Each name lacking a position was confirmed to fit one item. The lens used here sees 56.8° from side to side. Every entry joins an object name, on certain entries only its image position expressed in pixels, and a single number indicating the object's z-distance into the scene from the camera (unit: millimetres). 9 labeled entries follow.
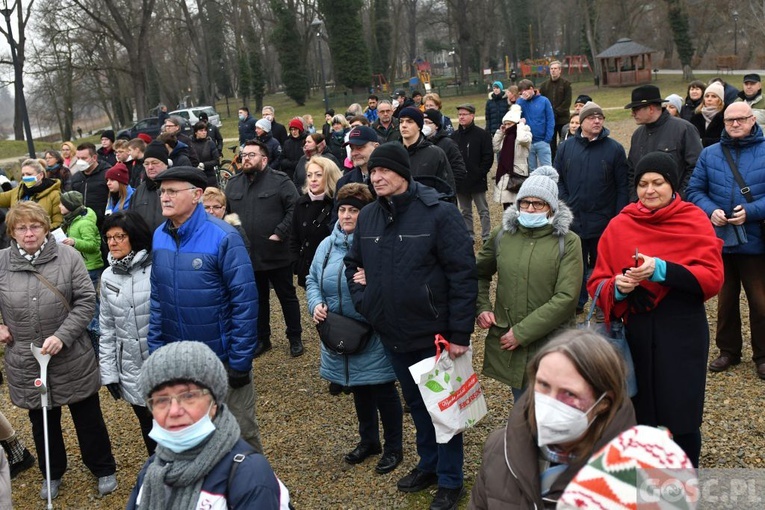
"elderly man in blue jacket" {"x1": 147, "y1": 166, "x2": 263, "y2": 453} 4055
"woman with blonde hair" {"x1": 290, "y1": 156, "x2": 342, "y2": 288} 6234
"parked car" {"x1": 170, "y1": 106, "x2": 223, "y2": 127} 35312
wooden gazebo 41344
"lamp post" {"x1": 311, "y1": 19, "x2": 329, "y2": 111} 27750
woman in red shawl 3510
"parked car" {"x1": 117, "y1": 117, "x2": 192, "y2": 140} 31723
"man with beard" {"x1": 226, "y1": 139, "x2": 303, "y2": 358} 6852
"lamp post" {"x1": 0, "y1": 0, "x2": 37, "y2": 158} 16516
